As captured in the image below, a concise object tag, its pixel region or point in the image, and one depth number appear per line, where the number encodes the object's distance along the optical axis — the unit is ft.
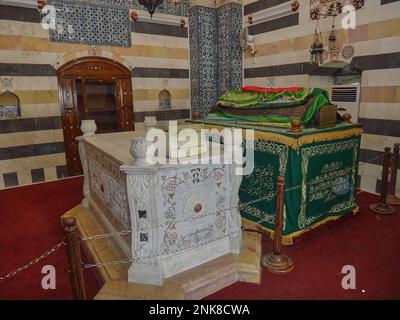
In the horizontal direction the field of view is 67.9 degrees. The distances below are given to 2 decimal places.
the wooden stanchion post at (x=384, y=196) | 14.47
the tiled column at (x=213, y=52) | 25.39
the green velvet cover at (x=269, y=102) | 12.96
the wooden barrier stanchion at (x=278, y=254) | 9.78
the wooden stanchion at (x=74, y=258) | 6.69
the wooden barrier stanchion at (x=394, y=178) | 15.05
